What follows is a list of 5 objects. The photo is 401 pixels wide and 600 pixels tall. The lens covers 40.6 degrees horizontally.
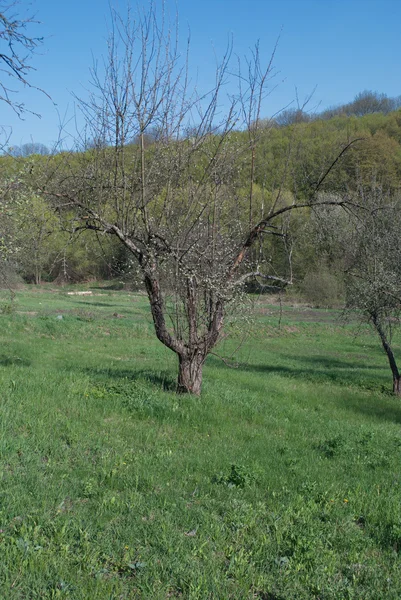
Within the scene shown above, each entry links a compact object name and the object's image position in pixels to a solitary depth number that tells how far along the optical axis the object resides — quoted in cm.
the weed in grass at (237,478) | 525
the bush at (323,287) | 4122
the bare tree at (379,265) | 1502
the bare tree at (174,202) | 863
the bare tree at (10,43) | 529
